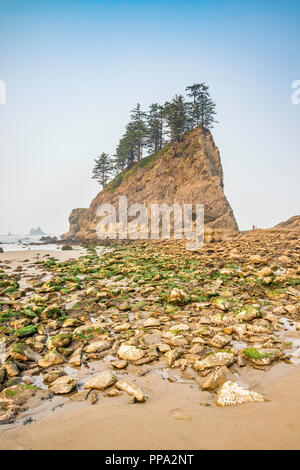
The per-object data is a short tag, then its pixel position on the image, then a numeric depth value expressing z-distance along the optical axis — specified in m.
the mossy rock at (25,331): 4.95
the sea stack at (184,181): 38.78
